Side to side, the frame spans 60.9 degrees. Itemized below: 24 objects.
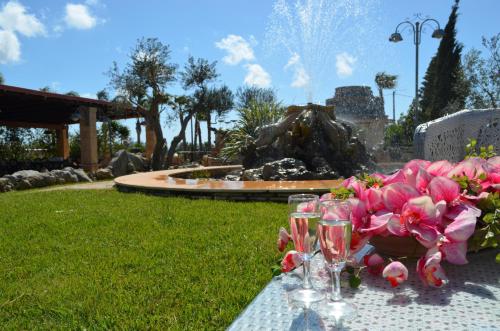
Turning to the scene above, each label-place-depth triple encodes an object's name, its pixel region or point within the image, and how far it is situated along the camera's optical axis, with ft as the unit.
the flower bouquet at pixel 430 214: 3.53
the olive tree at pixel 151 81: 64.49
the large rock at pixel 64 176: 47.09
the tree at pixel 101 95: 134.47
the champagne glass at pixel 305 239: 3.65
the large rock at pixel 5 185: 41.04
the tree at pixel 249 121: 61.87
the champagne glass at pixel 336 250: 3.24
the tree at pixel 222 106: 103.38
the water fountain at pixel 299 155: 28.96
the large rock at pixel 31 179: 43.01
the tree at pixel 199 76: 74.49
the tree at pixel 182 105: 88.13
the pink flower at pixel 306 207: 3.92
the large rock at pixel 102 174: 56.18
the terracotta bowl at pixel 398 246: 3.96
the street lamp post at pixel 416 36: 47.60
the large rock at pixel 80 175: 50.14
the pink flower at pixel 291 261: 3.95
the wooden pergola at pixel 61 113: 57.41
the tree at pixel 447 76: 96.94
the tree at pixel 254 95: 119.14
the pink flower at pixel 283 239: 4.31
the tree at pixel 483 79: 84.51
